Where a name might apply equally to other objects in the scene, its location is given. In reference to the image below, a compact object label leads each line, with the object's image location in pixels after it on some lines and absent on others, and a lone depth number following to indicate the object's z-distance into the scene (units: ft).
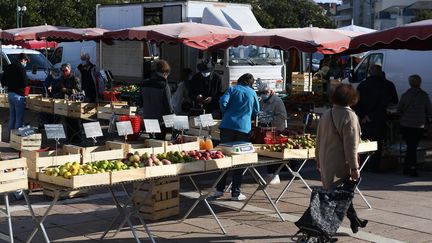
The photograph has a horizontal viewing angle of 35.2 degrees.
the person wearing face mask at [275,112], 33.35
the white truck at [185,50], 63.22
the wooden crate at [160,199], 25.46
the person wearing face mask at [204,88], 40.68
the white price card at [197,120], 29.53
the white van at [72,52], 83.74
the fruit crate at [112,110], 42.19
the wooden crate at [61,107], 43.37
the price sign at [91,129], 24.13
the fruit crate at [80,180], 18.99
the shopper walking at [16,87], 43.86
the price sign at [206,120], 29.04
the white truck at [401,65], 51.57
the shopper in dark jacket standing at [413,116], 36.11
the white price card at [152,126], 26.26
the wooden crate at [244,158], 23.68
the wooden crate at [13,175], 18.81
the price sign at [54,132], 22.81
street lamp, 128.41
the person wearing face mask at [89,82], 45.70
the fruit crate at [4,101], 50.71
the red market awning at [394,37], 35.09
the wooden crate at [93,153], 22.57
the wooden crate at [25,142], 27.37
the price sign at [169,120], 28.76
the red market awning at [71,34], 61.21
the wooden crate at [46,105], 45.16
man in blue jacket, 28.17
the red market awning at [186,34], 48.52
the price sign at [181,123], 28.19
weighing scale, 24.18
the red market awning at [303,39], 40.93
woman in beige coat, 20.77
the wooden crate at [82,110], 42.78
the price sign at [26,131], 26.83
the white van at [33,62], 73.51
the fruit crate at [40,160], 20.89
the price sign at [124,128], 24.89
